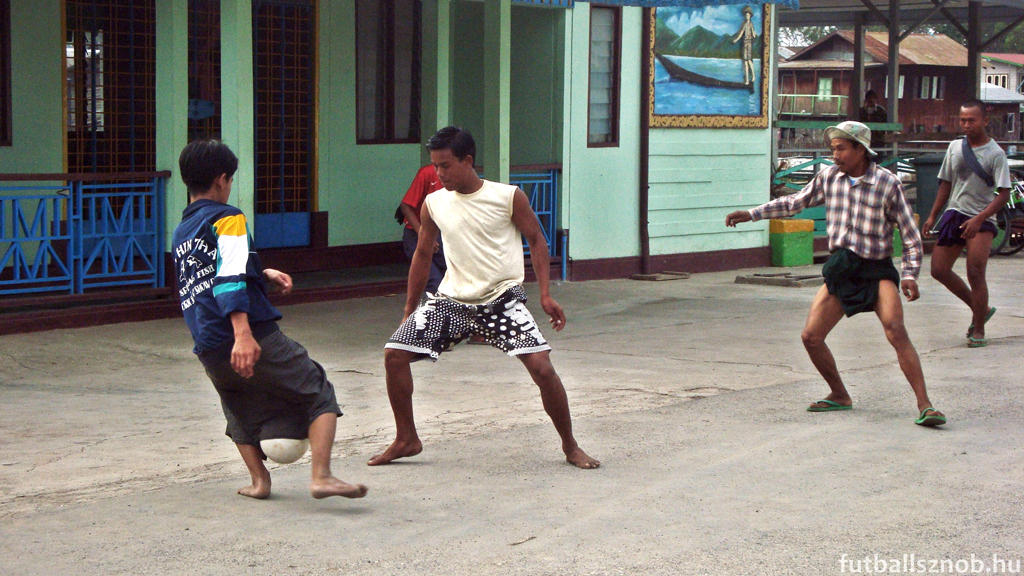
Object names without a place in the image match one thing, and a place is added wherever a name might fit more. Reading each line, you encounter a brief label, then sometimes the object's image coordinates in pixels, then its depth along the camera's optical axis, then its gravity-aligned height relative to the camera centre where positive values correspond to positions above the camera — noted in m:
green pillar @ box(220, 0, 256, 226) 10.43 +0.56
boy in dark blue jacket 5.02 -0.68
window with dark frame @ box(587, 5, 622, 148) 14.27 +0.92
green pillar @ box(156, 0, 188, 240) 10.27 +0.51
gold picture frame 14.80 +0.89
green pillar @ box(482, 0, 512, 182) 11.91 +0.66
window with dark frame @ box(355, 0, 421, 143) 13.75 +0.93
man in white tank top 5.99 -0.61
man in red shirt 9.65 -0.31
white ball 5.35 -1.15
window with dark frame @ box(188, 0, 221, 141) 12.45 +0.85
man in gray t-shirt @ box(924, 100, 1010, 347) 9.86 -0.38
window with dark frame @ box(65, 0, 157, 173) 11.71 +0.67
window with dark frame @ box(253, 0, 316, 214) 12.95 +0.55
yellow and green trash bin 16.34 -0.96
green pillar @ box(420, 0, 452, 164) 11.75 +0.71
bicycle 17.45 -0.82
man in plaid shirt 7.20 -0.46
